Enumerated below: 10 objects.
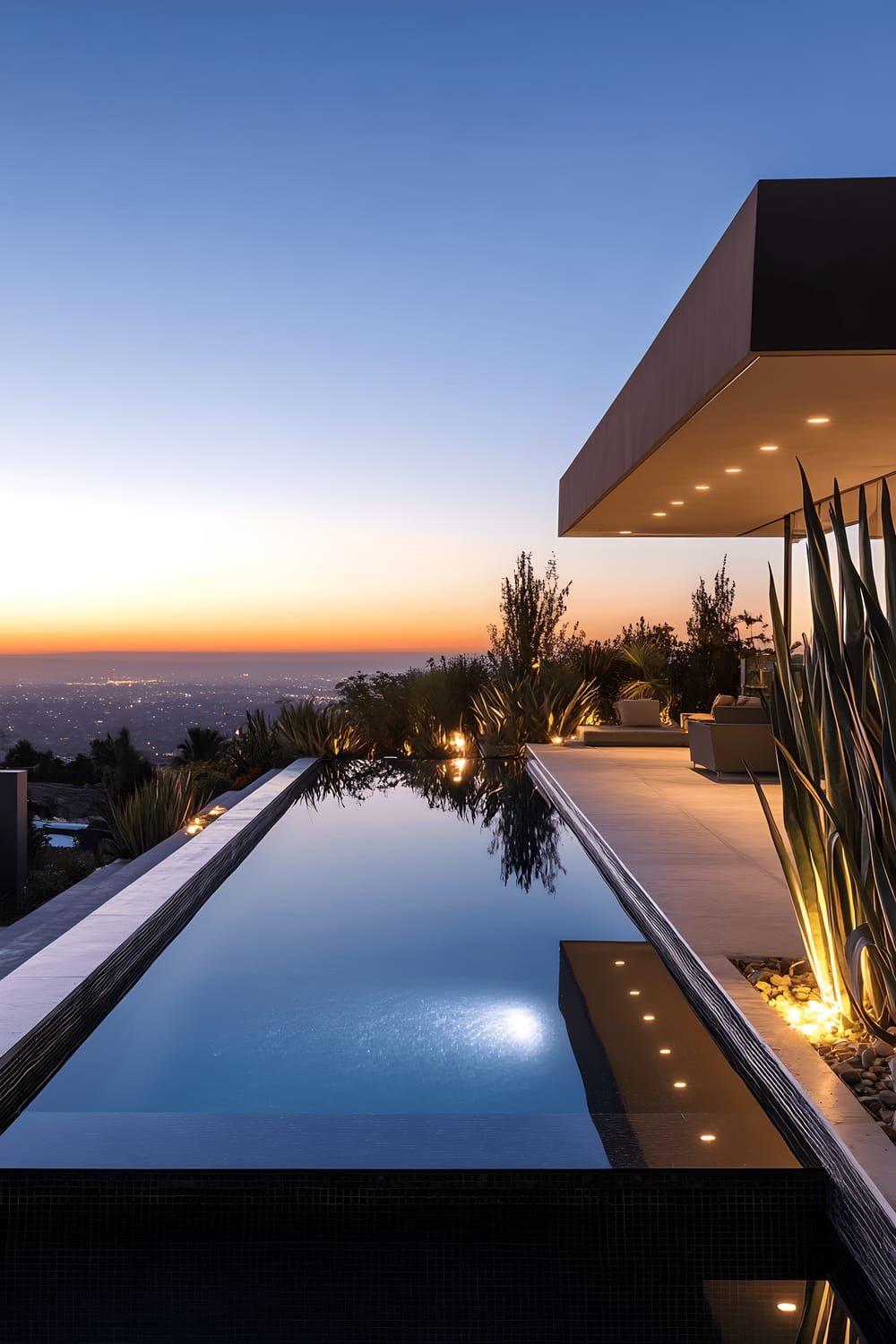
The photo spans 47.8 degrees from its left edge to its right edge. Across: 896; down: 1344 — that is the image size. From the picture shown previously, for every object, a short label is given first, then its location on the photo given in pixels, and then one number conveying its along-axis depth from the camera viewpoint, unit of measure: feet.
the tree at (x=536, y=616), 46.83
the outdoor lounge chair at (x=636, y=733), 37.99
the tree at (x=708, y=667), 44.88
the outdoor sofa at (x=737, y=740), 27.78
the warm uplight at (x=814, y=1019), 8.90
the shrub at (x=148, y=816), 21.89
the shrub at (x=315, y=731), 37.37
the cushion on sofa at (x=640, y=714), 39.50
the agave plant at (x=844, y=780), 7.51
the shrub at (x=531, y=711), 40.34
